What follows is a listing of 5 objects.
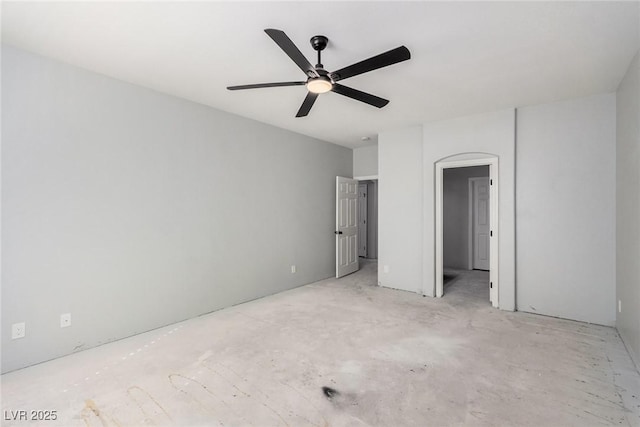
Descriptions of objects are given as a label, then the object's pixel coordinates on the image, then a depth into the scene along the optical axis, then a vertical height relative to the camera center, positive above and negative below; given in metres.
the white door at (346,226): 5.67 -0.25
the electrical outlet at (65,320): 2.67 -0.94
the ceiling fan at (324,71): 1.83 +0.98
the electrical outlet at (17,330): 2.43 -0.94
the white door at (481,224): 6.44 -0.25
